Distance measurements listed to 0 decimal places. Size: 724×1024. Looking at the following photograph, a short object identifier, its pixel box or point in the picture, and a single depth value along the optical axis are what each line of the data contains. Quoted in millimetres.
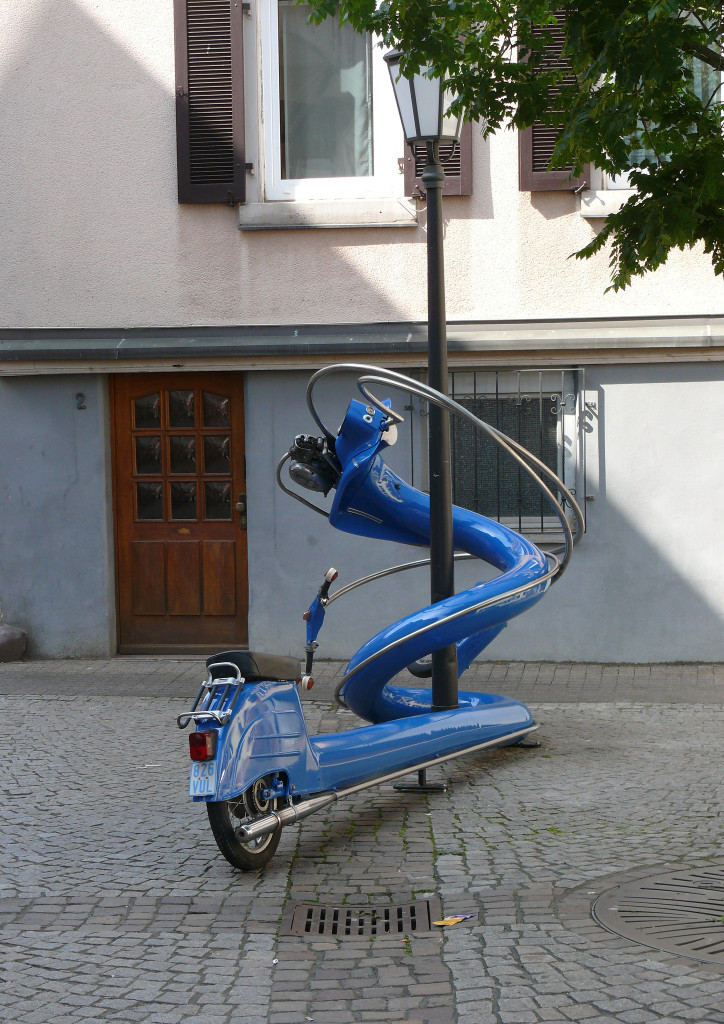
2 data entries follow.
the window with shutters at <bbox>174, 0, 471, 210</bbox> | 9875
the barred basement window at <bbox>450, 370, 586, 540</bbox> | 9766
